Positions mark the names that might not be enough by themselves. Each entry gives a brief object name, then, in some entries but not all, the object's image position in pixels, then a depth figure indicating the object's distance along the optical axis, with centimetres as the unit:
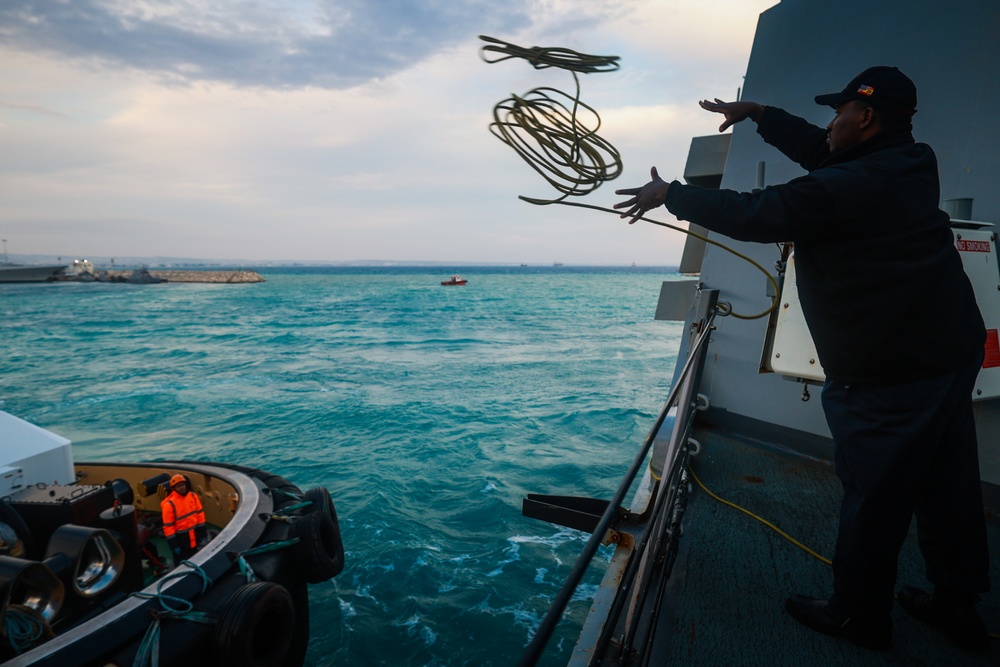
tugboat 341
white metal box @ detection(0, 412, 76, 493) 502
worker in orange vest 568
